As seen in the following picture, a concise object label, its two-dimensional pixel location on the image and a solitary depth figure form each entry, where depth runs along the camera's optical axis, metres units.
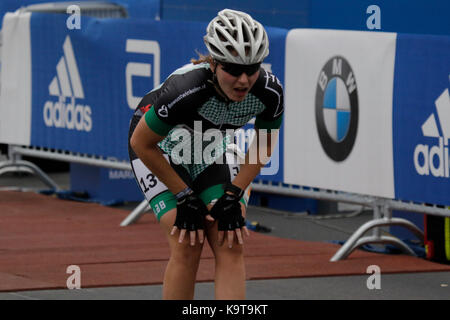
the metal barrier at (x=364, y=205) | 19.82
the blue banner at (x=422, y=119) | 18.73
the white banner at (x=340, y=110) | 19.83
